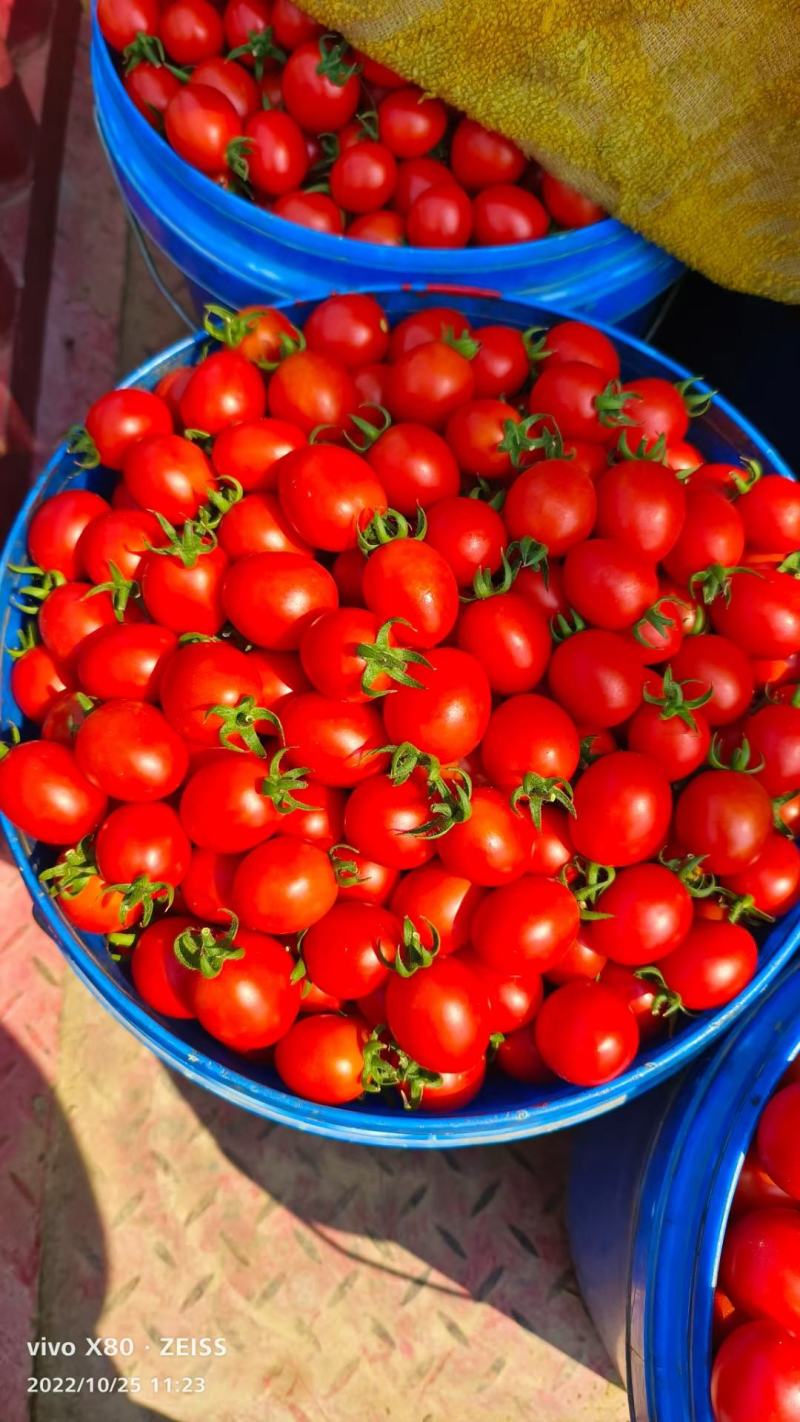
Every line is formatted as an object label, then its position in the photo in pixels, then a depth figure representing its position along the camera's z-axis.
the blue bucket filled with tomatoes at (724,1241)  0.44
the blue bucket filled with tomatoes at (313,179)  0.60
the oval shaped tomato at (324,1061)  0.47
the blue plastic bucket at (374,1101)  0.47
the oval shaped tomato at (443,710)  0.45
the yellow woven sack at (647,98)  0.59
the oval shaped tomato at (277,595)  0.47
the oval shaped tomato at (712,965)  0.47
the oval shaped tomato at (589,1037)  0.46
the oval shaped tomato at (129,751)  0.47
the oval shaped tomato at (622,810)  0.47
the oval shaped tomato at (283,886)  0.46
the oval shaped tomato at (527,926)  0.46
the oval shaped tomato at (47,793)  0.48
